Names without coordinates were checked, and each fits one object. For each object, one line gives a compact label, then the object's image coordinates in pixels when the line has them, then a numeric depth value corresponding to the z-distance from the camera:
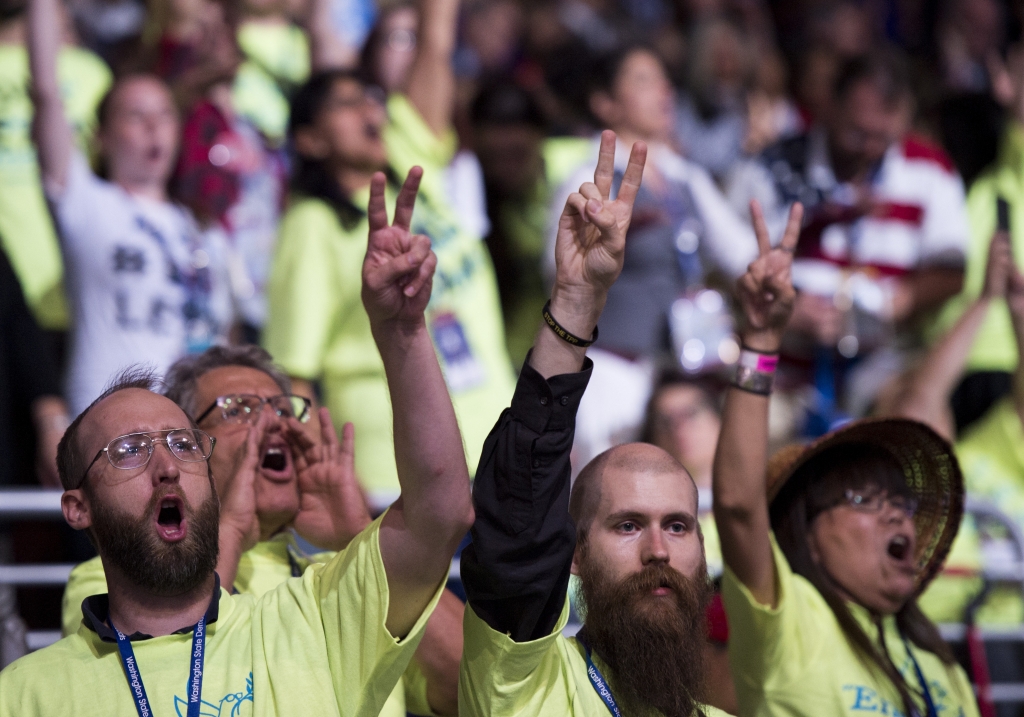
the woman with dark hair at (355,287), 9.68
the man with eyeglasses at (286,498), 6.38
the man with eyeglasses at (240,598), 4.93
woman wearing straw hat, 6.97
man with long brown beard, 5.09
